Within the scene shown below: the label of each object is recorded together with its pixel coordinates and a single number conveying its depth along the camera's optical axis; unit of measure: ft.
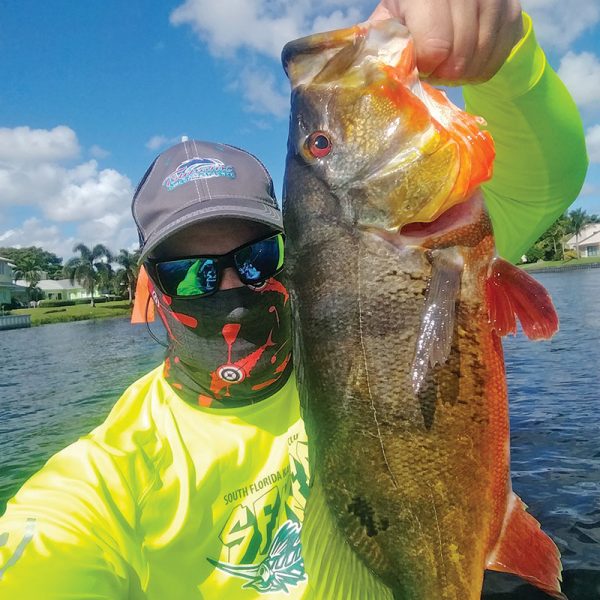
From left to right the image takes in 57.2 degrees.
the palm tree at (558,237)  303.89
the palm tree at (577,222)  331.16
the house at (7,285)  261.85
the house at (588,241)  331.16
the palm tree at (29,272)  307.37
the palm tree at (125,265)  298.56
